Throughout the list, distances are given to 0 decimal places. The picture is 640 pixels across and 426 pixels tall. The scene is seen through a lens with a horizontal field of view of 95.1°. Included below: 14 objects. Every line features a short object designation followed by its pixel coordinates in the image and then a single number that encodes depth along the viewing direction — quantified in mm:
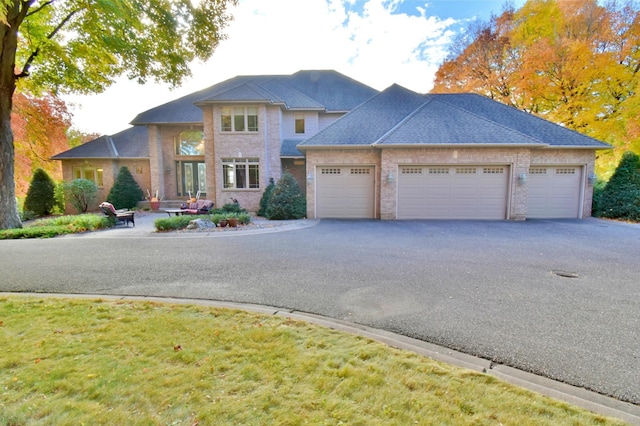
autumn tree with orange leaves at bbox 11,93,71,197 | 18312
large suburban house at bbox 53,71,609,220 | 13250
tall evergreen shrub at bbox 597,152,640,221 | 12680
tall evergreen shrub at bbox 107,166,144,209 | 17812
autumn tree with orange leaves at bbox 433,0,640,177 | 16359
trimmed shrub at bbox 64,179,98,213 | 16859
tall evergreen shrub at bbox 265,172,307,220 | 13633
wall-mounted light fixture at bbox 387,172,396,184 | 13348
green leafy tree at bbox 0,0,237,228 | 8578
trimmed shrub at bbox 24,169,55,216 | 16406
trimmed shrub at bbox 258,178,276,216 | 15523
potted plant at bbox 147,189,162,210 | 18297
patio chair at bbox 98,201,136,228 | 12227
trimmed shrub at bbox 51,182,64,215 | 17122
